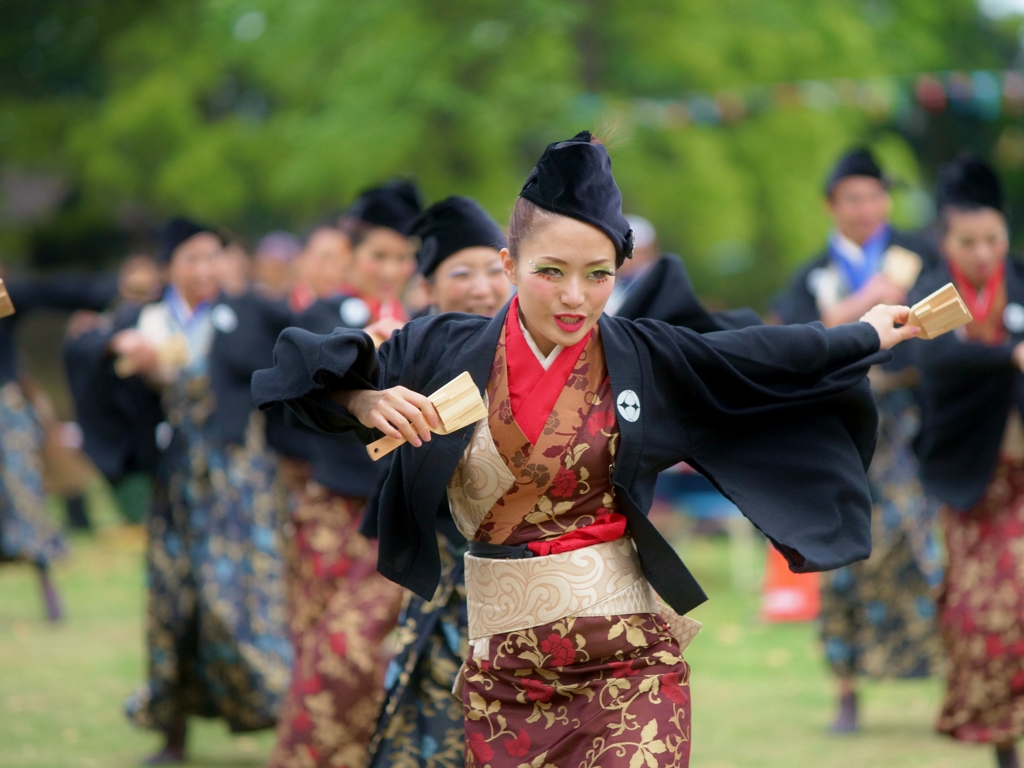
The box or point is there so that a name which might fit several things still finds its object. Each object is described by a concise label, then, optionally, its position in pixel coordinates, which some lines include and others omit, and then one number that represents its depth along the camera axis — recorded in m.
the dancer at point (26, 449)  19.91
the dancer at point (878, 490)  14.30
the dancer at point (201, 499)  13.53
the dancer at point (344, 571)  10.62
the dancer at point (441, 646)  9.02
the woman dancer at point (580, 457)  7.03
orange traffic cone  19.89
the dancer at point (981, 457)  11.55
